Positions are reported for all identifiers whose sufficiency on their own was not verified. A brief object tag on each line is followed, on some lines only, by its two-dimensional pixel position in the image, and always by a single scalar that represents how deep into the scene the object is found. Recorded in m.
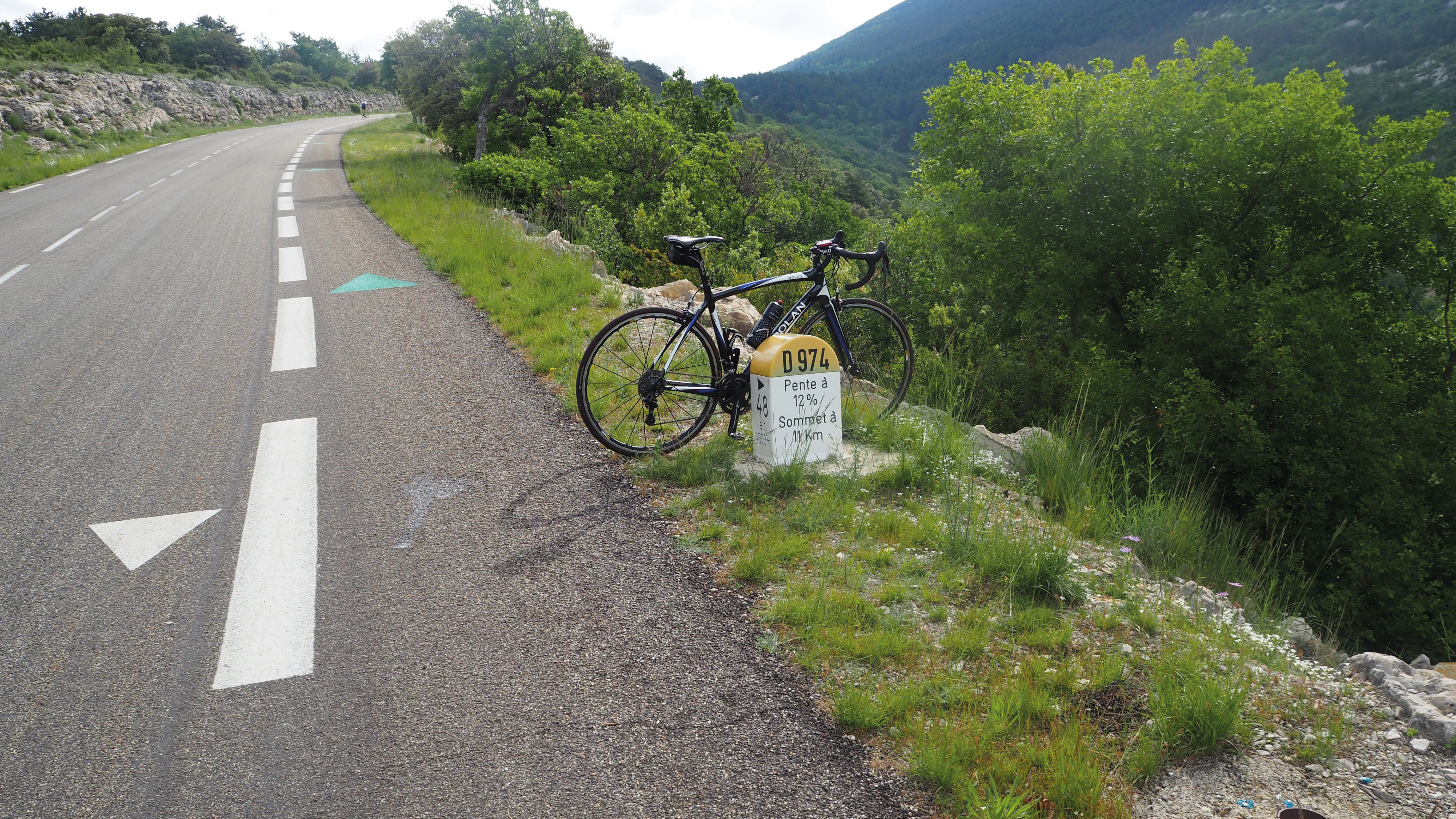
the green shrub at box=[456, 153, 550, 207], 14.77
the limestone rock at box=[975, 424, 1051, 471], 5.07
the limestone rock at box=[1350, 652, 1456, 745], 2.46
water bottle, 4.64
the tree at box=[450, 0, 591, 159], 19.42
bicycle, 4.42
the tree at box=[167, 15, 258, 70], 56.03
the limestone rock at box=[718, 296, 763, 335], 7.84
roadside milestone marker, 4.29
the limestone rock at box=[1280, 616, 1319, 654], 3.30
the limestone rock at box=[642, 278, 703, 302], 8.50
